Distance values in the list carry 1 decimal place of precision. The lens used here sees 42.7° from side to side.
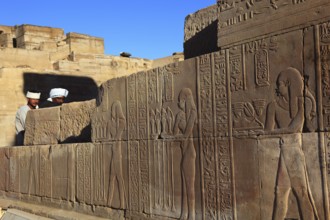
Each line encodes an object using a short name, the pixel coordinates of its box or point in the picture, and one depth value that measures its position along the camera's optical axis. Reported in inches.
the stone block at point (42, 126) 276.7
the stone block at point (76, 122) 250.1
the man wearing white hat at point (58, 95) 327.3
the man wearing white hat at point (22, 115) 314.8
